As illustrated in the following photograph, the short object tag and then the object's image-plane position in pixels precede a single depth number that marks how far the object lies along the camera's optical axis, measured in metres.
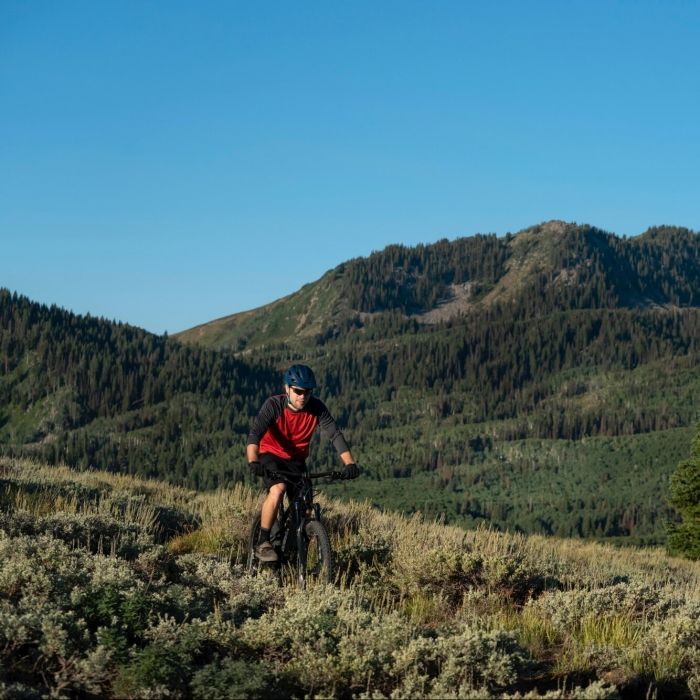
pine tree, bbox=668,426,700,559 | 34.16
